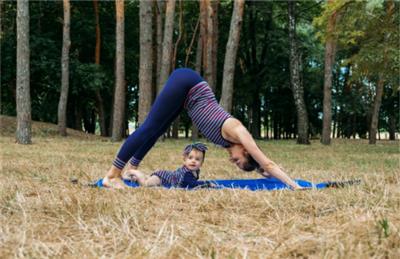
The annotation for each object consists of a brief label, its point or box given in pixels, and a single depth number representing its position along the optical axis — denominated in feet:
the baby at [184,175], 15.75
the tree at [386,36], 34.96
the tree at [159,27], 65.36
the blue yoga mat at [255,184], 15.02
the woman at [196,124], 14.43
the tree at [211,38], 59.41
